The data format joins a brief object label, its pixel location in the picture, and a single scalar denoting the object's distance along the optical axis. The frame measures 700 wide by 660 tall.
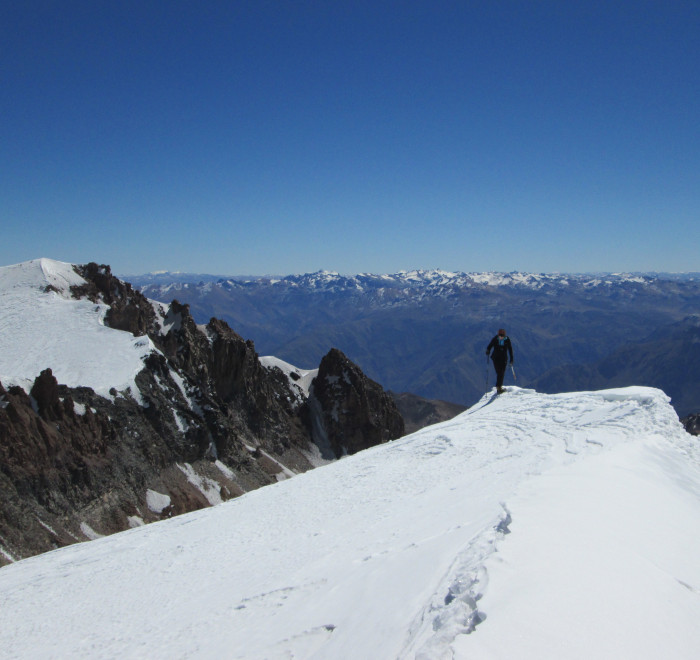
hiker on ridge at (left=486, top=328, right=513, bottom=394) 23.89
